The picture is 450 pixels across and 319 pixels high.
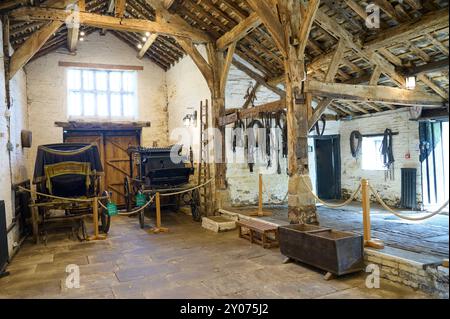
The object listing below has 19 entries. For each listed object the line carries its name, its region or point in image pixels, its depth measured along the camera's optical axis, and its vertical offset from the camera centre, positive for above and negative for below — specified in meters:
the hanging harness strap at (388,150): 8.30 +0.19
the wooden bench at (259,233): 5.45 -1.22
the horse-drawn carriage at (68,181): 6.40 -0.26
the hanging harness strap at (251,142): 8.03 +0.48
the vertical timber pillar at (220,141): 7.81 +0.51
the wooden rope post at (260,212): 6.86 -1.03
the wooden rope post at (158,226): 6.80 -1.25
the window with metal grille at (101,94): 9.88 +2.22
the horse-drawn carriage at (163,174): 7.68 -0.20
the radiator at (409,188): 7.76 -0.73
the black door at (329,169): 9.77 -0.28
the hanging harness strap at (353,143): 9.18 +0.42
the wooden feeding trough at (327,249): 3.87 -1.09
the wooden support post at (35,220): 6.10 -0.94
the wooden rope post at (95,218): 6.24 -0.94
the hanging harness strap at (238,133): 7.99 +0.70
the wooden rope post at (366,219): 4.28 -0.78
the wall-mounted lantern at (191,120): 8.84 +1.18
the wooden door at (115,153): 10.23 +0.43
